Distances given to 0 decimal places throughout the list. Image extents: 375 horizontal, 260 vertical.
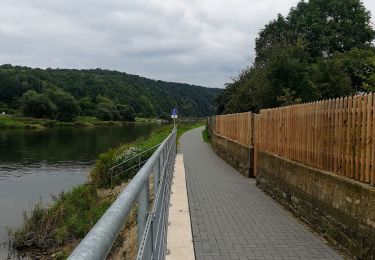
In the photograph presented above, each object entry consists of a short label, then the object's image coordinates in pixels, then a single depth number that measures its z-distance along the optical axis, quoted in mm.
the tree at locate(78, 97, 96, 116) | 138750
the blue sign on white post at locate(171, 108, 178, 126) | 40344
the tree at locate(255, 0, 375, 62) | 41594
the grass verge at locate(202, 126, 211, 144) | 39938
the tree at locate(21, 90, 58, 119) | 112938
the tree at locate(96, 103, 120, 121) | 137125
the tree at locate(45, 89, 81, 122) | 117875
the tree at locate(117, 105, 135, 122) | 149375
